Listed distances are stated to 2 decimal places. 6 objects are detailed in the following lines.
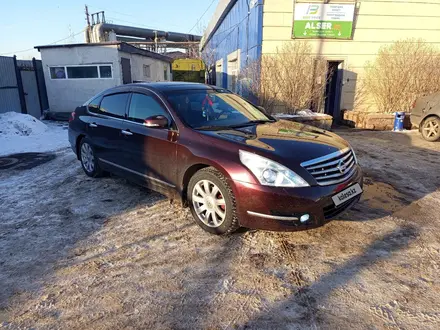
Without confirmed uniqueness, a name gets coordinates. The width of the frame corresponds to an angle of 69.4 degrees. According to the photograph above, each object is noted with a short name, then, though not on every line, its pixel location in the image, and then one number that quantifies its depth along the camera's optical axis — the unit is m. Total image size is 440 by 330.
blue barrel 10.29
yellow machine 22.25
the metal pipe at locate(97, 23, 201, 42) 32.31
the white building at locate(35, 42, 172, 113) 13.77
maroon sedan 3.01
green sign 10.81
